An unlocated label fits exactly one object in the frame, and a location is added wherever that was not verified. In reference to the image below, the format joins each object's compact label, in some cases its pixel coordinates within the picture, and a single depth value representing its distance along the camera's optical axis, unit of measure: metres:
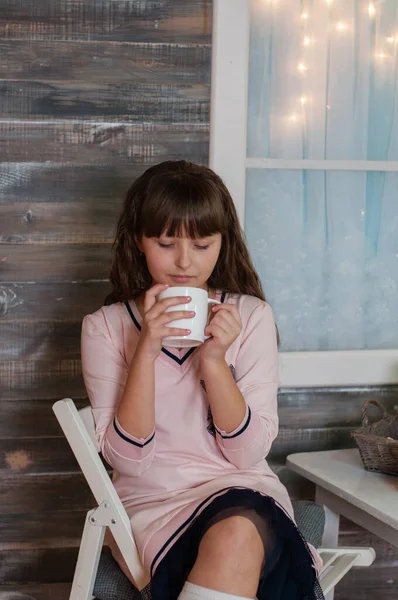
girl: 2.56
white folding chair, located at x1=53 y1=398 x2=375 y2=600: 2.64
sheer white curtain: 3.26
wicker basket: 3.01
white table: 2.84
